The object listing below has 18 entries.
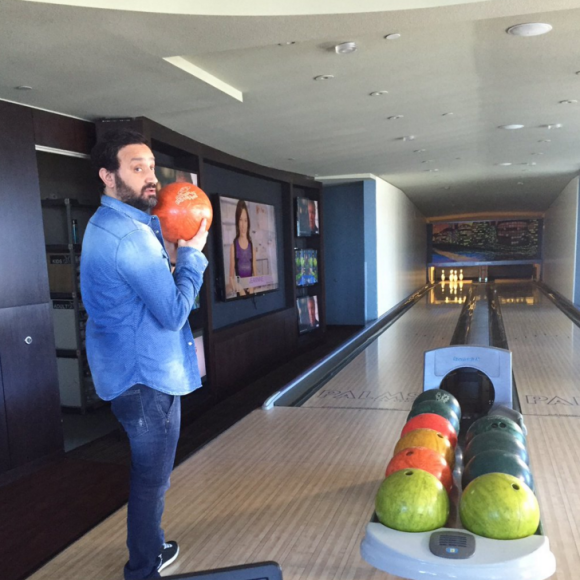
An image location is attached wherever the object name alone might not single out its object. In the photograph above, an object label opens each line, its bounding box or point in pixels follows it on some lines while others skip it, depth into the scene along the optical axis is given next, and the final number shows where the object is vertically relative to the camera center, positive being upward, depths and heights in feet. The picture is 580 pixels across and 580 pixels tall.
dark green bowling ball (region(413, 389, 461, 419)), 7.02 -2.09
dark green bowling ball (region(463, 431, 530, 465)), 5.50 -2.11
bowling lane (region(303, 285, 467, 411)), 11.74 -3.71
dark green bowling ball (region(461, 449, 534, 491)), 4.98 -2.09
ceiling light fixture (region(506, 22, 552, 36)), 9.59 +3.29
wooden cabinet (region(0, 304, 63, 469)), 12.11 -3.09
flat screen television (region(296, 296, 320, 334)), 28.40 -4.13
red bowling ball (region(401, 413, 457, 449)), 6.11 -2.09
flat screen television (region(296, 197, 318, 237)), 27.96 +0.78
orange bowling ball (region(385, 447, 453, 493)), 5.10 -2.09
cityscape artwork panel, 65.21 -1.78
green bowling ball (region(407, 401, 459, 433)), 6.70 -2.12
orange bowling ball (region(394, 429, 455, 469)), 5.62 -2.09
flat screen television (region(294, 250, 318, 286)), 28.58 -1.77
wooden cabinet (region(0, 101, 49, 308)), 11.95 +0.56
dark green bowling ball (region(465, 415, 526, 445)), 6.01 -2.12
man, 4.91 -0.74
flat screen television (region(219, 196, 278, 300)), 21.15 -0.52
